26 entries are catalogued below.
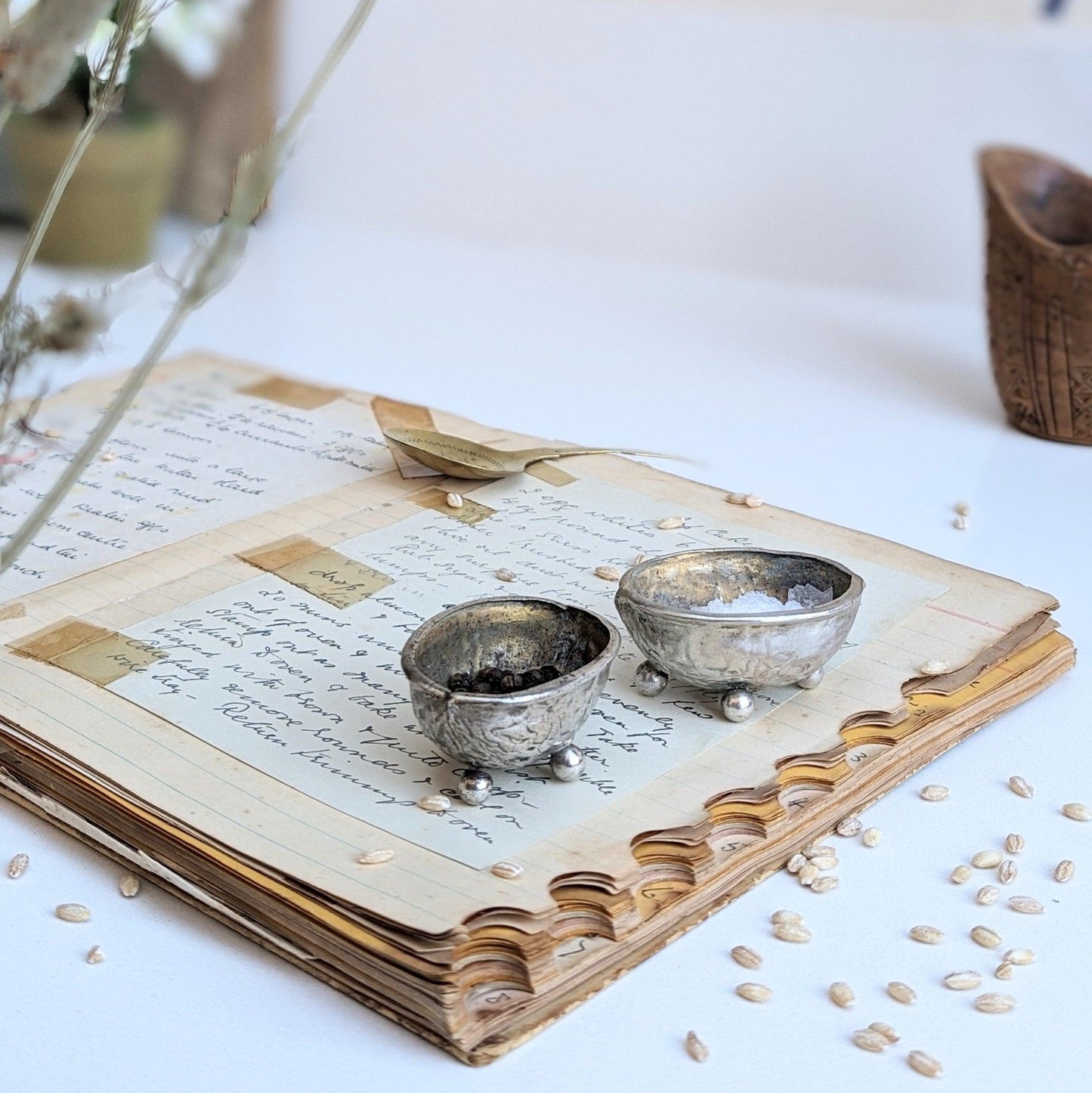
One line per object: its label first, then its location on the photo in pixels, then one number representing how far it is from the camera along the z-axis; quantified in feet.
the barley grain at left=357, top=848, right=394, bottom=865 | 1.98
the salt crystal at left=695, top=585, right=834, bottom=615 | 2.22
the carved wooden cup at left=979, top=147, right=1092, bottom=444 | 2.97
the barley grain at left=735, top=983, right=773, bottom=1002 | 1.98
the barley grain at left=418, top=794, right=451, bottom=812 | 2.05
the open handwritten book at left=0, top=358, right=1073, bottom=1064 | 1.96
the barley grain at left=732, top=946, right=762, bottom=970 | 2.01
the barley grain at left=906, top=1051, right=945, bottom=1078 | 1.92
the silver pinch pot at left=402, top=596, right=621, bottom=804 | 2.00
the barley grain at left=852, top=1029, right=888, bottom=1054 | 1.93
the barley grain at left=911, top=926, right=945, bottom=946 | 2.04
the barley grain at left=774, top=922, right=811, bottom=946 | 2.03
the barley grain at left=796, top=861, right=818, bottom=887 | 2.09
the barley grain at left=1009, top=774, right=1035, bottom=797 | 2.22
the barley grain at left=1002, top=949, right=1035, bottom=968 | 2.02
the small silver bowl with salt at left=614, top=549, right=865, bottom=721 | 2.10
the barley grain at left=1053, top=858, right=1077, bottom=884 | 2.11
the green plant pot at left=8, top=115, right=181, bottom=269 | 4.30
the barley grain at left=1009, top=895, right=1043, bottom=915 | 2.07
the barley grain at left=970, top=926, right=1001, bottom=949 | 2.04
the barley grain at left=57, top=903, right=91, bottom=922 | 2.03
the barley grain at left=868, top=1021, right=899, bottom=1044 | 1.94
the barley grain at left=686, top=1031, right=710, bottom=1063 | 1.92
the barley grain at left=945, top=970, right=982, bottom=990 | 1.99
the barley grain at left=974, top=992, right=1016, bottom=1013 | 1.97
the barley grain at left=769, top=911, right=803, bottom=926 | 2.04
